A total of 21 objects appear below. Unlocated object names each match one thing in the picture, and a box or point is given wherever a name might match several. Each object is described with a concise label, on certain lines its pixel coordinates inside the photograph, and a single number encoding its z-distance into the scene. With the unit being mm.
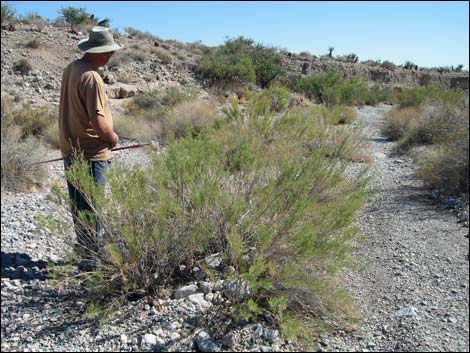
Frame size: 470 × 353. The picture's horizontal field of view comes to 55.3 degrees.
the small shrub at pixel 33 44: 18375
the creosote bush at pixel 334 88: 19634
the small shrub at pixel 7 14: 20234
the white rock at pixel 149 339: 2916
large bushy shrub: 3266
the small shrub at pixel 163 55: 23047
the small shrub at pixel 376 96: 24453
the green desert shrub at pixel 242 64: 21391
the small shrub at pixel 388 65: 42094
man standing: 3543
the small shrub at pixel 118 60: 19812
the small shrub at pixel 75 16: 24562
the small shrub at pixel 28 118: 8836
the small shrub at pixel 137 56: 21688
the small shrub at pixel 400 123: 12008
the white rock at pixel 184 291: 3447
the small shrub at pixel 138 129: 10039
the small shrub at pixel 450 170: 6484
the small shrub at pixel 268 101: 6852
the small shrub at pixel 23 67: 16141
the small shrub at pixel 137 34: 27352
